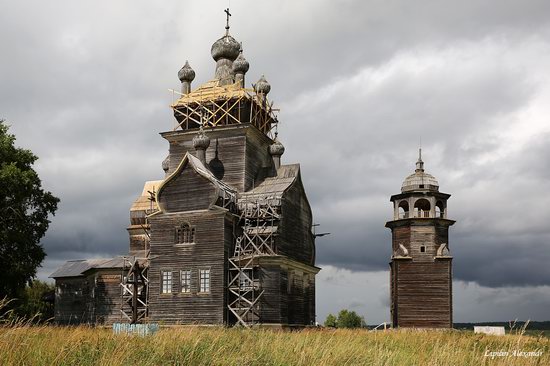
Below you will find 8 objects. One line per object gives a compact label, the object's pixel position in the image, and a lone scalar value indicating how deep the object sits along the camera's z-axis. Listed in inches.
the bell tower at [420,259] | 1552.7
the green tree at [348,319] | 3005.4
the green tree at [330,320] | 2955.2
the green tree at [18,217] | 1316.4
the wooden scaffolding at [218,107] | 1635.1
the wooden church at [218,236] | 1358.3
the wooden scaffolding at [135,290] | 1478.8
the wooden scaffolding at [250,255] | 1343.5
